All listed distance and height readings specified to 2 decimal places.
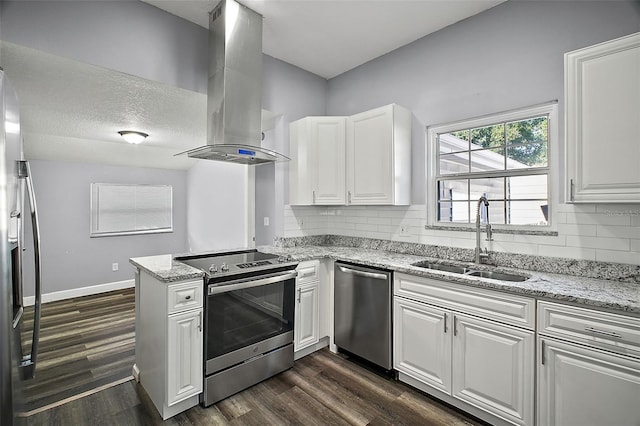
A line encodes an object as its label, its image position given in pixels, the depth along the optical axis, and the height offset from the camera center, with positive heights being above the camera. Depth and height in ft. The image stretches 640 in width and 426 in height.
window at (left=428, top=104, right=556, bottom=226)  7.62 +1.20
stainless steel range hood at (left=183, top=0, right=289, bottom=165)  8.01 +3.48
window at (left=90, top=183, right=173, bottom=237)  16.15 +0.20
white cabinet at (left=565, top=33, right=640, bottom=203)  5.41 +1.64
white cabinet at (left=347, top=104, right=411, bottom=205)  9.14 +1.71
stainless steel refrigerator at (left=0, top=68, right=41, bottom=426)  3.72 -0.71
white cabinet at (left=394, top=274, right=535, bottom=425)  5.88 -2.95
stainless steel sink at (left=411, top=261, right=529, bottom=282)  7.32 -1.49
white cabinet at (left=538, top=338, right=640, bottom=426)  4.86 -2.90
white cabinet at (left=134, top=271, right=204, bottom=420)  6.46 -2.84
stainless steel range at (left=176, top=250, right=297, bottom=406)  7.09 -2.68
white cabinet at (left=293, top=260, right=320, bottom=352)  8.94 -2.77
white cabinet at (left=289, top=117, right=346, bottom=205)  10.45 +1.76
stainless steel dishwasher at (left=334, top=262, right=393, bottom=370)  8.09 -2.77
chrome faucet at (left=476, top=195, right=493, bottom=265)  7.86 -0.67
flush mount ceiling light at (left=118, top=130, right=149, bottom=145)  12.36 +3.07
